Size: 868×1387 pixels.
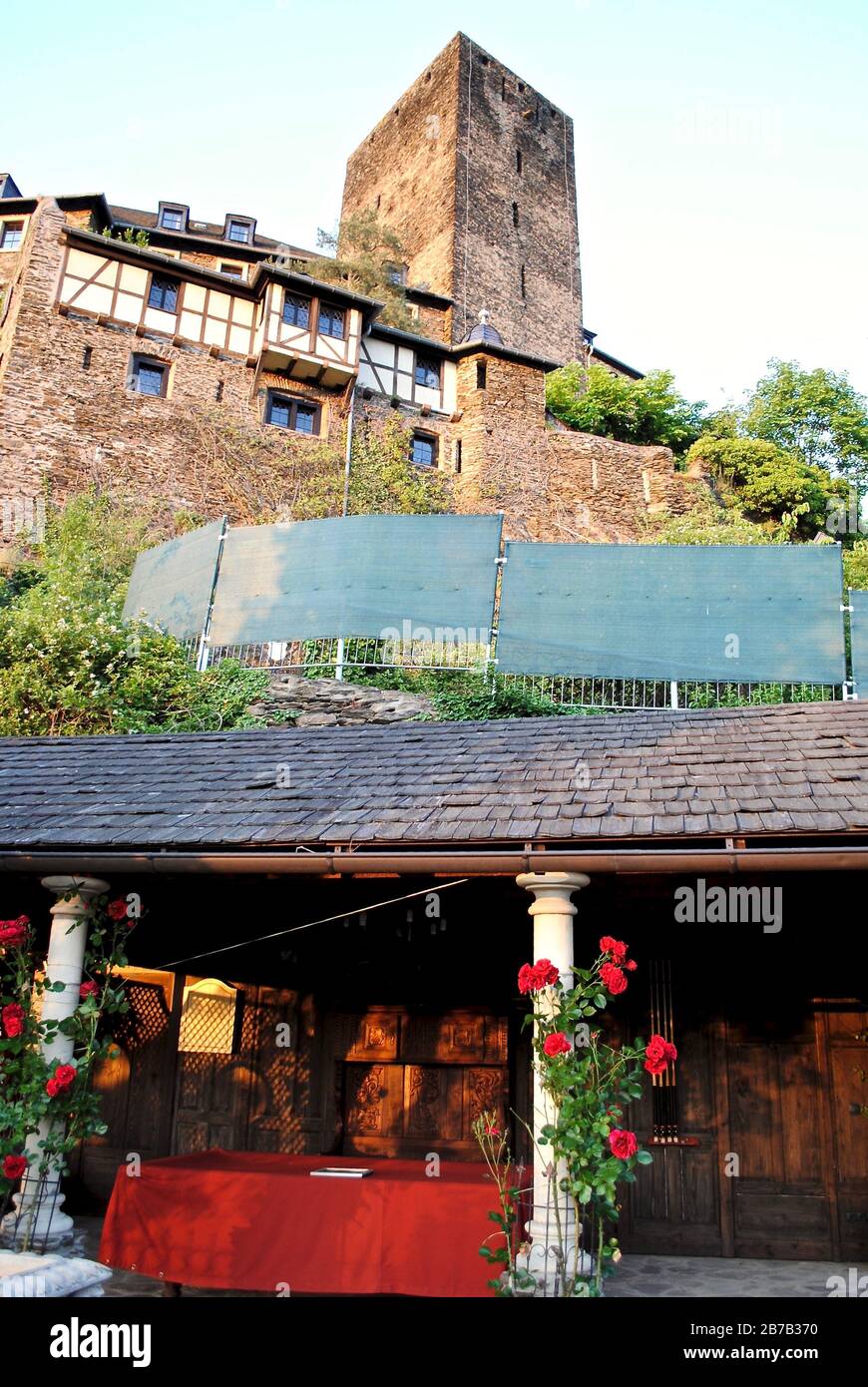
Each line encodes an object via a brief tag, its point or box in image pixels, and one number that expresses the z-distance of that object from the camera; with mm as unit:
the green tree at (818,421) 29688
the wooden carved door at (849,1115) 7008
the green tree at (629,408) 30531
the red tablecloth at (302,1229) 5062
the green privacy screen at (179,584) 14398
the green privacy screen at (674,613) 12461
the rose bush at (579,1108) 4684
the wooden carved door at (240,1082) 8102
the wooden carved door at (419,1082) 7711
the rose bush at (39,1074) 5402
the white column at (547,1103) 4801
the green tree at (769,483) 26641
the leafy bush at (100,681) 13320
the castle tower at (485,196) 34125
